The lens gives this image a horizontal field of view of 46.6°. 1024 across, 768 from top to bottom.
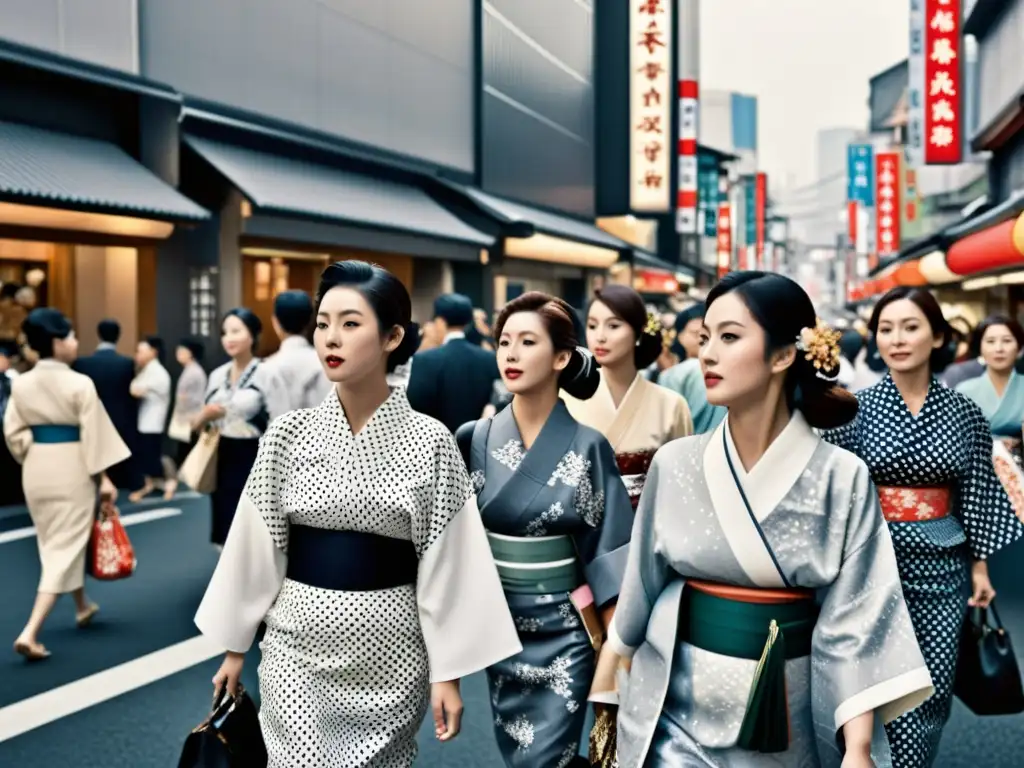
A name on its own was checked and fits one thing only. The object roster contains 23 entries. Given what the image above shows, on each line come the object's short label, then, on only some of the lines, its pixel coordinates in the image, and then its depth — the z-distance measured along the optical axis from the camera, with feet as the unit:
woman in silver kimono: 9.12
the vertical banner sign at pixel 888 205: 149.89
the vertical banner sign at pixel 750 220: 254.47
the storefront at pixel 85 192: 36.47
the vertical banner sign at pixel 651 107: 99.35
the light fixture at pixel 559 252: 72.88
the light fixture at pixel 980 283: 77.25
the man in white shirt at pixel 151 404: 39.22
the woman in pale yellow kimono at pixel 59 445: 21.35
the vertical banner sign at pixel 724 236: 198.90
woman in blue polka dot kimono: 14.02
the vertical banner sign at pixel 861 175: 191.11
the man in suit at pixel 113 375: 36.47
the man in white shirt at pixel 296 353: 22.21
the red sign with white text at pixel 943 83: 74.13
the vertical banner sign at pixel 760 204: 247.09
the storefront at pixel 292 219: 45.88
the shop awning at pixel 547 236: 68.23
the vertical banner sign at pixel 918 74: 80.18
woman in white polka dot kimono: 10.50
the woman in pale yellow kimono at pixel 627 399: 16.71
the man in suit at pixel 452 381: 25.35
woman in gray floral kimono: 12.68
